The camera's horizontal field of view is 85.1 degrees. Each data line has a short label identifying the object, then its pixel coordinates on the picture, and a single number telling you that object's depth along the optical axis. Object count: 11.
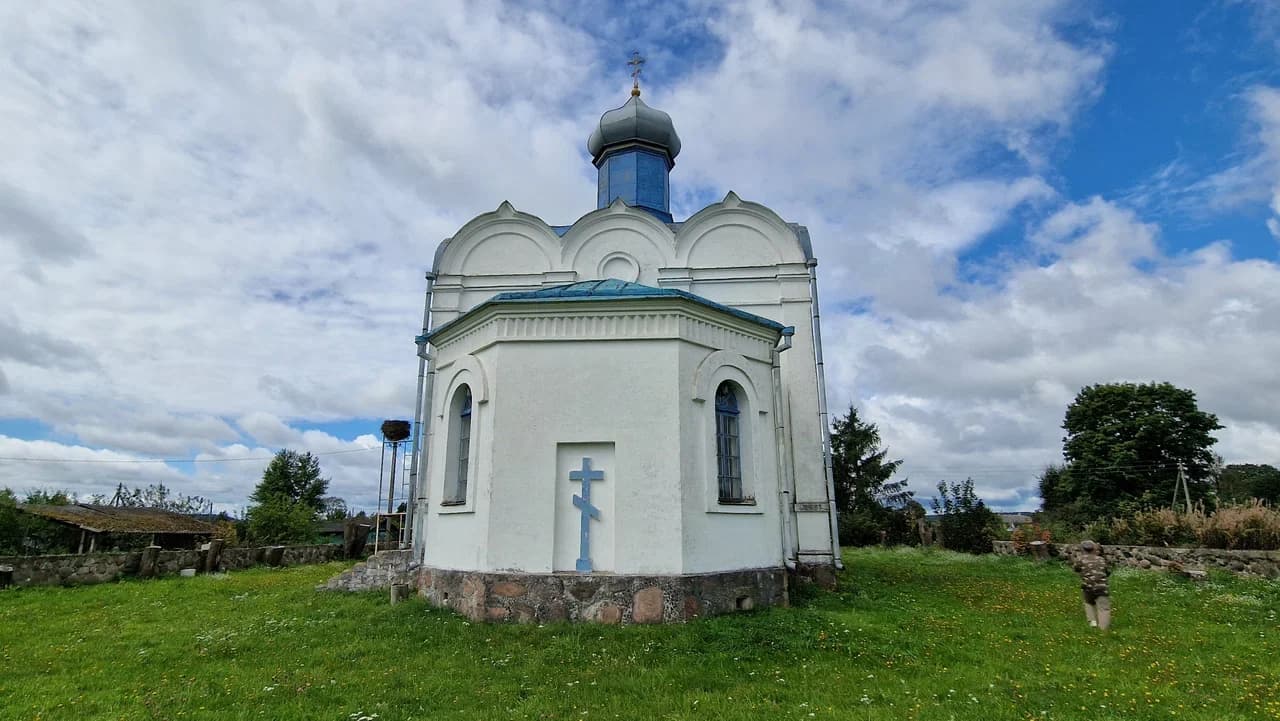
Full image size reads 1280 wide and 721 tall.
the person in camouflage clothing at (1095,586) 7.94
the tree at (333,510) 40.09
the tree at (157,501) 44.25
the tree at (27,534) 20.80
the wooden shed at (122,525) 21.94
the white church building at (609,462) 8.07
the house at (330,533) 29.50
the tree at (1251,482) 36.38
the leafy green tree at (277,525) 24.73
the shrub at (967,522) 20.78
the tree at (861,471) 29.43
